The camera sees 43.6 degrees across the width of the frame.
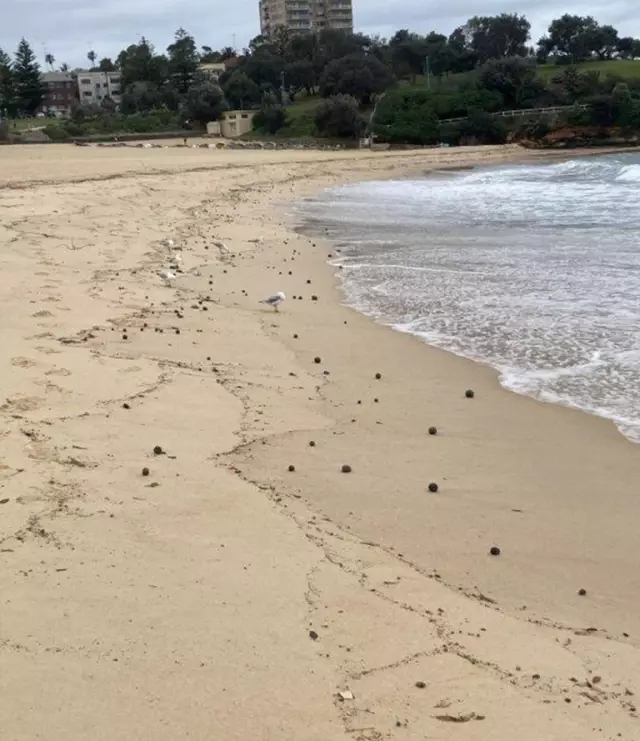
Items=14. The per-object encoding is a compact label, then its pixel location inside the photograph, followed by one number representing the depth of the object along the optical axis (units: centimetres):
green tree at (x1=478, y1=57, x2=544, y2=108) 7994
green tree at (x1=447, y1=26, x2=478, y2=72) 10745
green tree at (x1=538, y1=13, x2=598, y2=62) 11075
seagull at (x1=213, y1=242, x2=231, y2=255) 1362
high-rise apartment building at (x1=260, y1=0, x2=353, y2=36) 16000
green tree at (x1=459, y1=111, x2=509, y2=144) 7281
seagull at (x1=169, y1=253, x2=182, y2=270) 1179
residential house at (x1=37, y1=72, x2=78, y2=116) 13700
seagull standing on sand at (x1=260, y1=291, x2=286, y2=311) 957
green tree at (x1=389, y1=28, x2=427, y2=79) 10506
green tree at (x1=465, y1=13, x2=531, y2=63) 11144
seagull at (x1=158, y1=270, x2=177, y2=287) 1061
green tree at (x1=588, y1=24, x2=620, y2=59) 11038
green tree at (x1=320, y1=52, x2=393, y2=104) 8319
